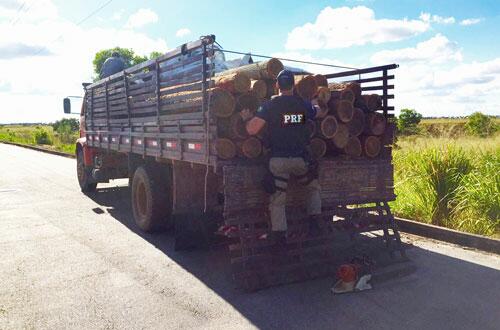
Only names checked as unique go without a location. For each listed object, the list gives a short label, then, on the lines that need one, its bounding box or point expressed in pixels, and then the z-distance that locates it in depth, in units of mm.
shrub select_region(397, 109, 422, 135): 36531
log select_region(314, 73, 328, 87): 5180
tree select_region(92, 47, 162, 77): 39188
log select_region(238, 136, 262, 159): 4746
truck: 4707
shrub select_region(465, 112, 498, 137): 12005
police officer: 4605
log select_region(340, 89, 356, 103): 5211
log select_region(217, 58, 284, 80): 5102
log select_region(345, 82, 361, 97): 5410
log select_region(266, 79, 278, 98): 5254
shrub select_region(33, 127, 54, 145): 40062
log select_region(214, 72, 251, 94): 4688
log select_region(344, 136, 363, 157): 5350
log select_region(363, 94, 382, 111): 5535
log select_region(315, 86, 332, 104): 5062
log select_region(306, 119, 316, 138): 4912
